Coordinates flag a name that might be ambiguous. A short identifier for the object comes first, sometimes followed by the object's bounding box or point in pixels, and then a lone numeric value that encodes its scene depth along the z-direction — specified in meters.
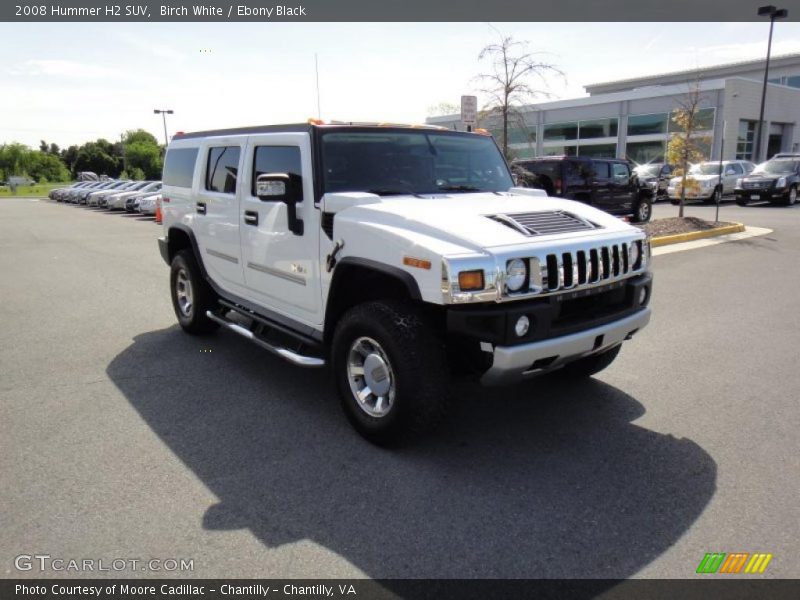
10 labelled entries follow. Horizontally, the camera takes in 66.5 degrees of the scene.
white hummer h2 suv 3.35
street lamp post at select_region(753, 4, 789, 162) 31.06
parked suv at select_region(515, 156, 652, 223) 14.20
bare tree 14.38
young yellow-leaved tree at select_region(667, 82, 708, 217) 15.35
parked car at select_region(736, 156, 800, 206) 21.78
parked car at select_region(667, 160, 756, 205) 22.42
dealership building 37.69
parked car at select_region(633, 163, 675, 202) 24.67
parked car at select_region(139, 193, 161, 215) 23.78
